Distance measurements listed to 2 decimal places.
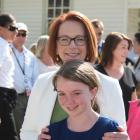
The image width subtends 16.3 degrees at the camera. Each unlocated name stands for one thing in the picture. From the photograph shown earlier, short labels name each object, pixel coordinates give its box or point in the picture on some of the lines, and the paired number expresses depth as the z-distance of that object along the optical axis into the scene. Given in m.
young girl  2.24
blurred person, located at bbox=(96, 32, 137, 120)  5.56
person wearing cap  6.74
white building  16.27
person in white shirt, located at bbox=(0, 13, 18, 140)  6.19
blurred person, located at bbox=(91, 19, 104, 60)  7.90
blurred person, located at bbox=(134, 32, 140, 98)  7.33
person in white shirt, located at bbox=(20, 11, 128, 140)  2.71
